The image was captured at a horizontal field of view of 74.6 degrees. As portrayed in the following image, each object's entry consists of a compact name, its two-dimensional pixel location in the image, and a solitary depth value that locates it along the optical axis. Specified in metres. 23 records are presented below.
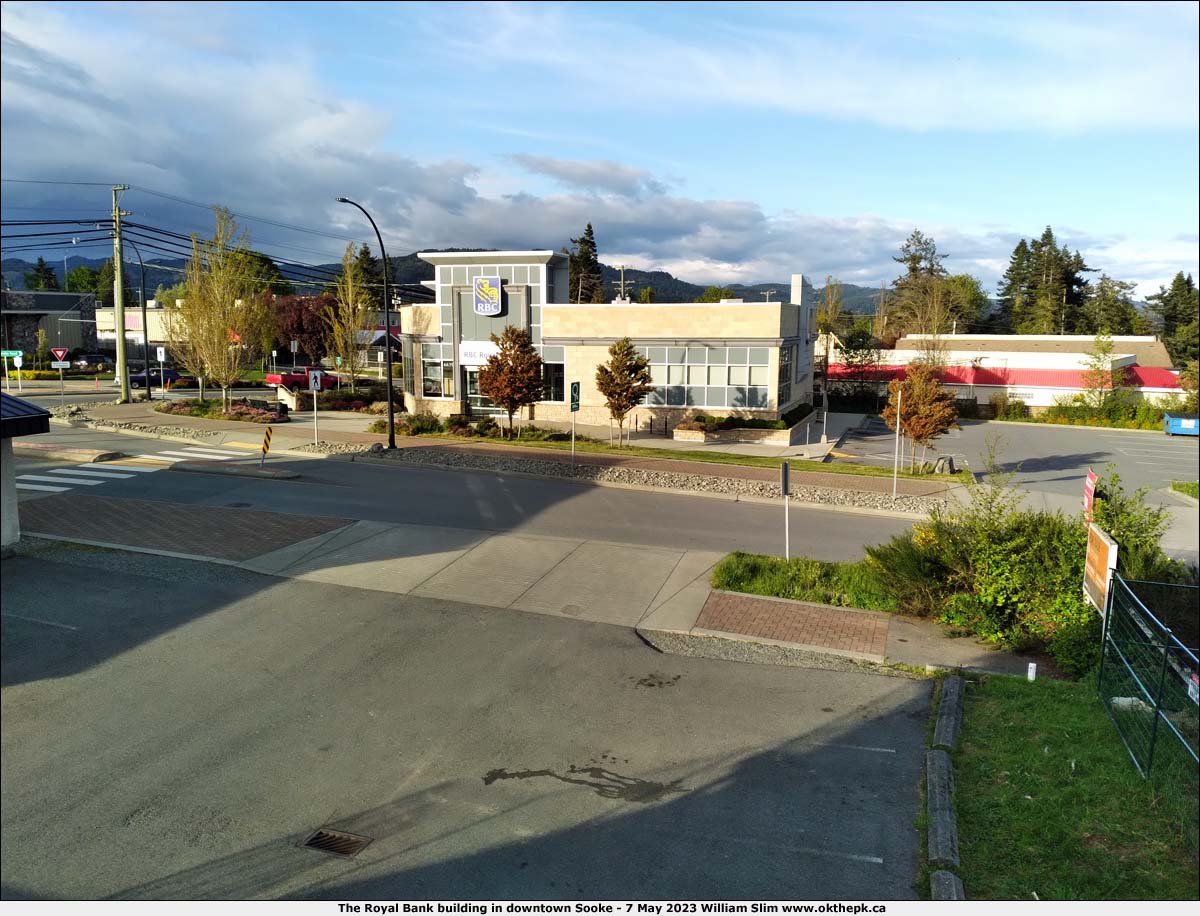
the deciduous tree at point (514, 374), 30.08
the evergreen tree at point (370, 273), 46.66
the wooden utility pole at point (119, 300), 41.79
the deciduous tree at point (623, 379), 29.73
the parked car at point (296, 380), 46.31
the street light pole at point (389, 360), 26.75
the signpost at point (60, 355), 36.43
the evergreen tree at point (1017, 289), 78.44
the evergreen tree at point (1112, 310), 66.56
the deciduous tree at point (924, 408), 23.59
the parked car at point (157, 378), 55.30
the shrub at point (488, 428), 33.16
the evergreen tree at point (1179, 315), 62.06
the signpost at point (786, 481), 14.62
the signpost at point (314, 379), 27.05
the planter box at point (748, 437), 32.31
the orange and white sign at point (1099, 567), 9.64
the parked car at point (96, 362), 66.06
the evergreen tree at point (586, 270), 89.00
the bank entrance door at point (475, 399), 38.81
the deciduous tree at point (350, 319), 44.16
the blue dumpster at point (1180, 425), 27.67
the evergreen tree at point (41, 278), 122.75
